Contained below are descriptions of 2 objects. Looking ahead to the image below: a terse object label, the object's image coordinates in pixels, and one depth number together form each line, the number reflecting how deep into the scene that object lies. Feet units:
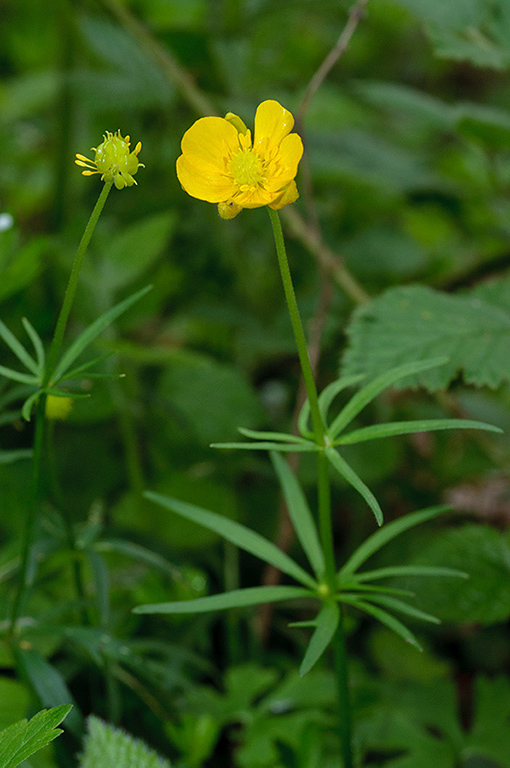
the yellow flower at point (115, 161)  1.99
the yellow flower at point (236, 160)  2.00
